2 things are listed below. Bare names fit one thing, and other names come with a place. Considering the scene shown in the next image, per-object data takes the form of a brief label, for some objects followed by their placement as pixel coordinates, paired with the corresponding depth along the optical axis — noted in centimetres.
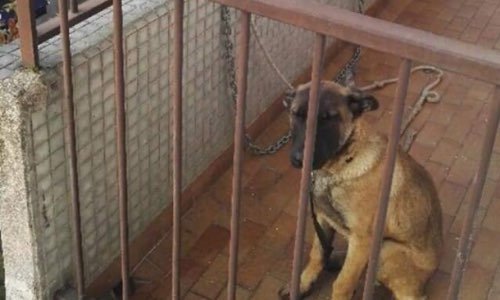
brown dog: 305
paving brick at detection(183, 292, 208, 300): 373
